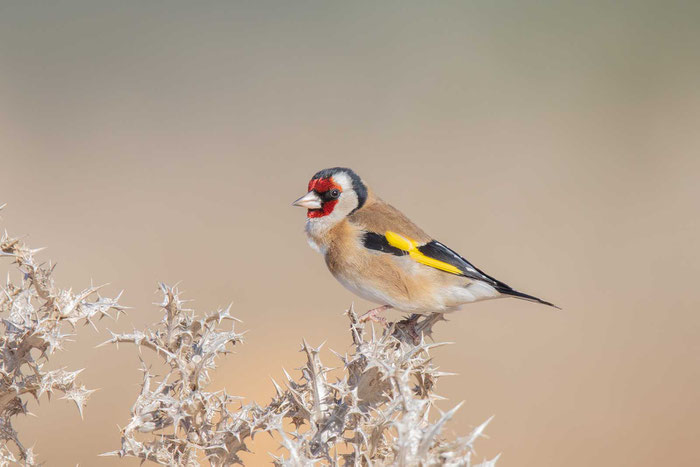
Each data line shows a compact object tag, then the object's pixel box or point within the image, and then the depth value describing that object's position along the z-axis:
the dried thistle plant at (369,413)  3.50
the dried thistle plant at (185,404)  4.19
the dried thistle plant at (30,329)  4.19
